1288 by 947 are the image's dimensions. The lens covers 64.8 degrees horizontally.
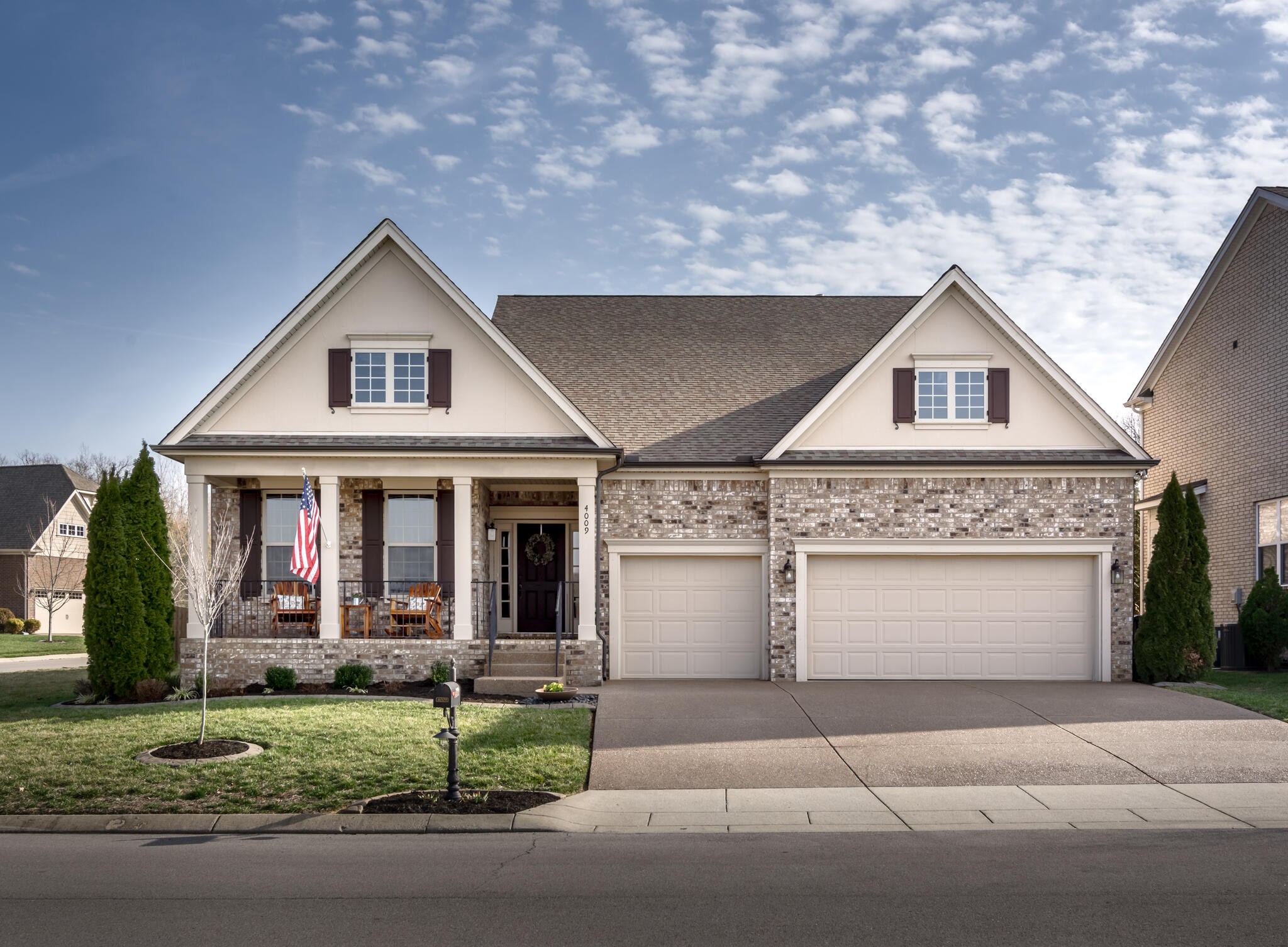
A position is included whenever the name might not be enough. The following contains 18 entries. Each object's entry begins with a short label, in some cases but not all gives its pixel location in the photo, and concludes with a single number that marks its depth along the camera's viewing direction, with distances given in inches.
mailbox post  377.7
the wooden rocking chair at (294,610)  701.3
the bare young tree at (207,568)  491.2
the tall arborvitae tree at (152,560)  629.3
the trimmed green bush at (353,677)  638.5
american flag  574.9
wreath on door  773.9
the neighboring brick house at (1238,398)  776.9
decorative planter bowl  590.9
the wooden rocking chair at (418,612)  691.4
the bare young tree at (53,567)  1576.0
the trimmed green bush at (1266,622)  719.7
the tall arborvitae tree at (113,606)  611.2
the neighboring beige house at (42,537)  1581.0
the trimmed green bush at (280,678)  637.9
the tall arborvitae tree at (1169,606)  673.0
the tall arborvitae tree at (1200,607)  673.0
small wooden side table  706.8
